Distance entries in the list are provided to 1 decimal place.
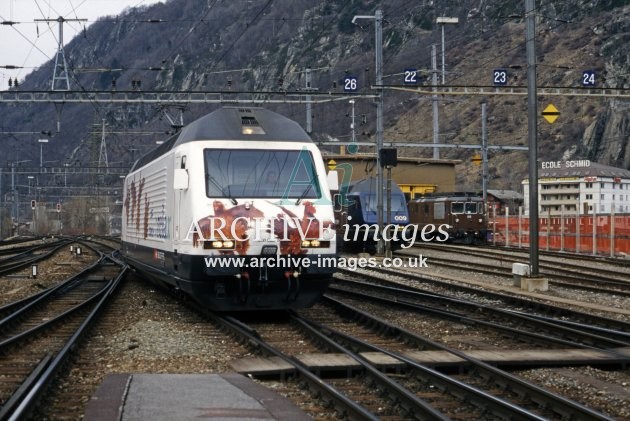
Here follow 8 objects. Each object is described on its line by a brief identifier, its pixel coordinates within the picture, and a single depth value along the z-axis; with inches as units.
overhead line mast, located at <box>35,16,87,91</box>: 1284.4
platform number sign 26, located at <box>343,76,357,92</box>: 1349.7
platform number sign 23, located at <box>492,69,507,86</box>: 1380.4
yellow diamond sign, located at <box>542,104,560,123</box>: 931.3
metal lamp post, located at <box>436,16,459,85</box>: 2342.5
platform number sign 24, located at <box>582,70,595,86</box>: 1298.0
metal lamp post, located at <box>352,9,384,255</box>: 1189.1
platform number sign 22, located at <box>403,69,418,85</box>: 1320.0
